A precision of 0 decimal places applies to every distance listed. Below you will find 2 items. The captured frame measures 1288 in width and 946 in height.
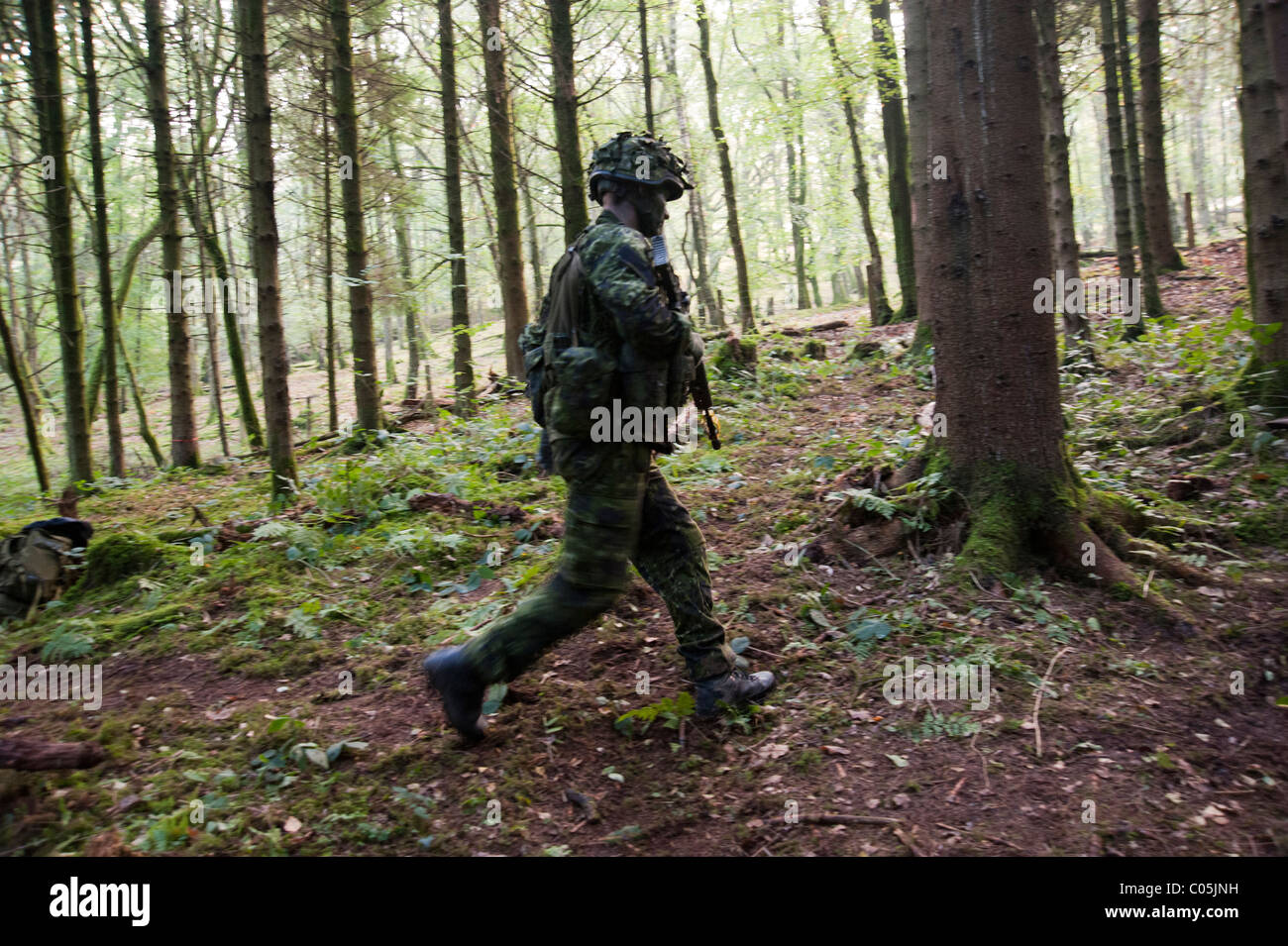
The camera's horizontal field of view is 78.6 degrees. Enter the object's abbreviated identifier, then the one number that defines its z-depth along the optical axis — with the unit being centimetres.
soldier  349
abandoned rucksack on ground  579
